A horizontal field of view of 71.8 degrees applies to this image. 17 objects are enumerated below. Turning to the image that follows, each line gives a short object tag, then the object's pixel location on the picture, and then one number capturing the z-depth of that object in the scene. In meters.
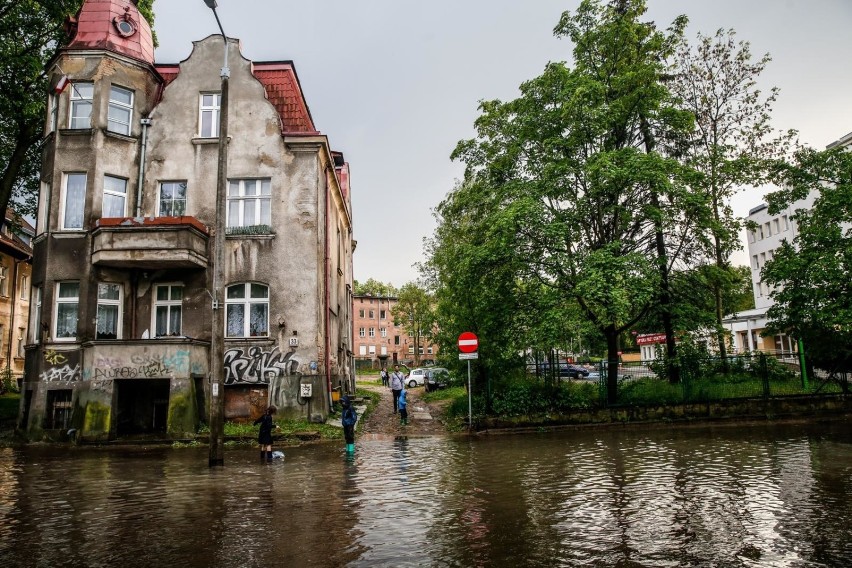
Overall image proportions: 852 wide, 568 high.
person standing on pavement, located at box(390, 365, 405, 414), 23.20
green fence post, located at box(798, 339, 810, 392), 21.07
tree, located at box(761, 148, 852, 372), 18.41
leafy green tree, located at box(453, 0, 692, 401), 18.73
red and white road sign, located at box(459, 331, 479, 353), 19.45
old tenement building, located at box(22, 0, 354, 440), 19.08
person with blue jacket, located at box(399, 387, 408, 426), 22.08
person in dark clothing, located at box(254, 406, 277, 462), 14.59
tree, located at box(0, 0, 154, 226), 21.81
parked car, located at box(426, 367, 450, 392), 38.59
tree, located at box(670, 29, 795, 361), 24.28
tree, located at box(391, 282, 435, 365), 69.46
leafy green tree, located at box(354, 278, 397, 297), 100.69
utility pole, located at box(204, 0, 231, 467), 13.38
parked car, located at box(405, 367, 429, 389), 48.28
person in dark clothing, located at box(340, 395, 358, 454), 15.34
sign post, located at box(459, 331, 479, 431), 19.45
